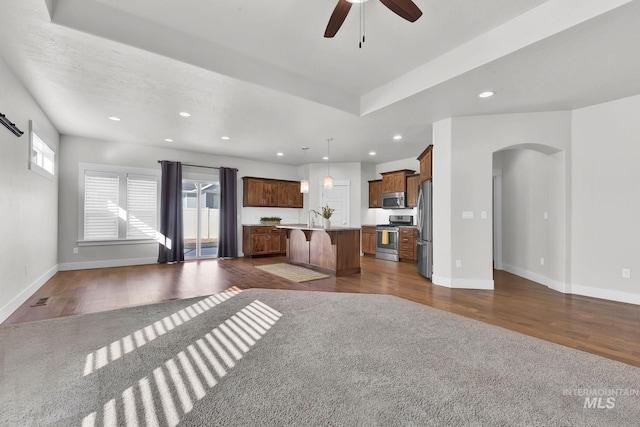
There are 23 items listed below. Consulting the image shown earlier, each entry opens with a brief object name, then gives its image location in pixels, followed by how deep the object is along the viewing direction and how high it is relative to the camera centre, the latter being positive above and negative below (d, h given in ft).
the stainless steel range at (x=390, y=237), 24.50 -1.88
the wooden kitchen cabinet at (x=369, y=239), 26.76 -2.26
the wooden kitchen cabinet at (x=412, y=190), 24.44 +2.27
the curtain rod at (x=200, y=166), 23.71 +4.26
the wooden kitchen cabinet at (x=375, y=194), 27.48 +2.18
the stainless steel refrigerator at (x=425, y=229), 16.49 -0.78
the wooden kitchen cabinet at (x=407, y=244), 23.27 -2.37
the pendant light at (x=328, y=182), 19.38 +2.31
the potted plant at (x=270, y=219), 27.43 -0.36
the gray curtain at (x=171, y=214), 22.04 +0.10
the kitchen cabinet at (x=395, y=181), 25.16 +3.21
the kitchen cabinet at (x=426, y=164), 16.81 +3.23
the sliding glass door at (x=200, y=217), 24.20 -0.15
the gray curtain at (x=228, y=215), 24.97 +0.03
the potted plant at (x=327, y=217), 18.32 -0.09
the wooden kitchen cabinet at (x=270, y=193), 26.37 +2.21
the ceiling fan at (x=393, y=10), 6.86 +5.19
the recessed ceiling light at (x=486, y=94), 11.98 +5.26
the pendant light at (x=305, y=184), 20.42 +2.29
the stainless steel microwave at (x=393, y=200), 25.07 +1.40
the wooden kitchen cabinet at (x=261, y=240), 25.67 -2.27
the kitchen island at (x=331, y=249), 17.71 -2.23
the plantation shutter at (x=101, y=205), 19.80 +0.72
